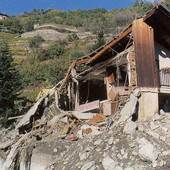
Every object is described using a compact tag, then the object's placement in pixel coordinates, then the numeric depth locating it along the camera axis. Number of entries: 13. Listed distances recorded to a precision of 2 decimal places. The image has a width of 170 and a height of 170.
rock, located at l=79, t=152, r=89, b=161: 5.47
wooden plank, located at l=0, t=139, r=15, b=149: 8.80
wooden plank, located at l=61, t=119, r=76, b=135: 7.96
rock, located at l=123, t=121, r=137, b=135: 5.57
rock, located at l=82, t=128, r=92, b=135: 7.35
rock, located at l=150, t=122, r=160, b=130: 5.79
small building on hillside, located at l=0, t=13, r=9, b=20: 98.84
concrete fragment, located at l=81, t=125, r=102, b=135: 6.83
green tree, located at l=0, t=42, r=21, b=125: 13.30
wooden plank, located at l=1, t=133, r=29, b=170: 7.32
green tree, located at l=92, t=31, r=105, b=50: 24.87
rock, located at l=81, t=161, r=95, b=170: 4.84
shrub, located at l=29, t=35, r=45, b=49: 46.53
